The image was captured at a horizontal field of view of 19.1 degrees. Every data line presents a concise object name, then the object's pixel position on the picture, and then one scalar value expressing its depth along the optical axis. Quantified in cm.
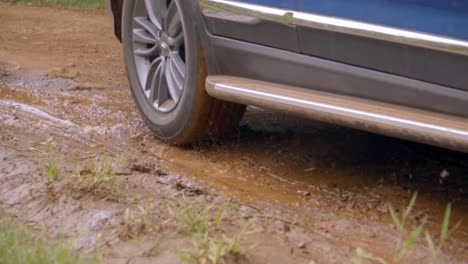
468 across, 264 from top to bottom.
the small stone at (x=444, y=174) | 601
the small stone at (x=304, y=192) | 588
